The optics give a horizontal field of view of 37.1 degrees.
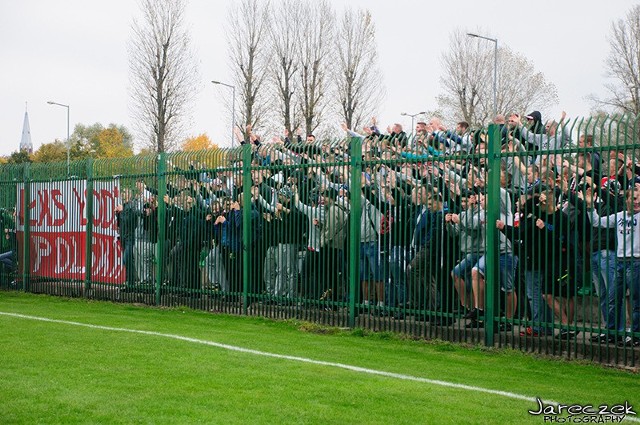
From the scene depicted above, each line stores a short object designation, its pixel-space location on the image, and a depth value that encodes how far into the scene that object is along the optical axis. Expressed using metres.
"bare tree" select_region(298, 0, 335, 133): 49.06
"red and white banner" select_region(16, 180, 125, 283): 18.36
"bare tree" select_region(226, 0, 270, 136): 49.34
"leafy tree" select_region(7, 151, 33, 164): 80.81
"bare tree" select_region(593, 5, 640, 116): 46.56
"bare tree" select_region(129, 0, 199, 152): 50.59
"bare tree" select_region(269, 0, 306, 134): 48.94
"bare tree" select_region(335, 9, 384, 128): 50.31
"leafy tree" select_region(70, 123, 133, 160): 83.31
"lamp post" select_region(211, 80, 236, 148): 49.62
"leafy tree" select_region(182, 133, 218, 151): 72.56
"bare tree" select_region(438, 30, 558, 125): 54.94
